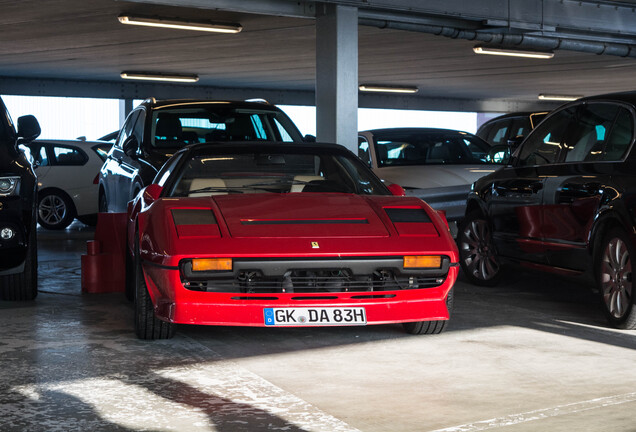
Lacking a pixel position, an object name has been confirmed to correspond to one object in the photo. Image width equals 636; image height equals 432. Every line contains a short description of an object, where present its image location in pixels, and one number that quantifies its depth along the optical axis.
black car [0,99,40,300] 6.96
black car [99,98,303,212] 9.50
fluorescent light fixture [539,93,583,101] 31.52
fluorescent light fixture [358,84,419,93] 27.14
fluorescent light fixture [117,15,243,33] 14.35
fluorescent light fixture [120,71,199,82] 23.91
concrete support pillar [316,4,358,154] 10.73
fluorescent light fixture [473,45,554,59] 17.27
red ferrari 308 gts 5.23
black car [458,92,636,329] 6.19
